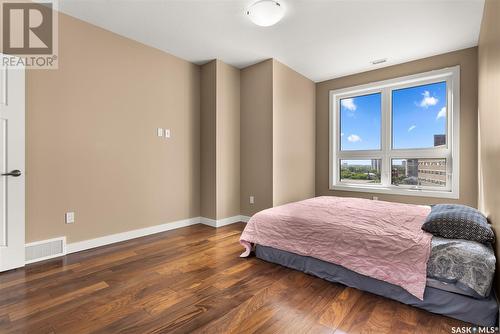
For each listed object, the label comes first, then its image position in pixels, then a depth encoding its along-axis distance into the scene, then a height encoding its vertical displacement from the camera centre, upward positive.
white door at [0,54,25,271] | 2.24 -0.01
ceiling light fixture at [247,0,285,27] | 2.45 +1.56
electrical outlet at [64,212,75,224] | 2.71 -0.56
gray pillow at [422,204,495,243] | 1.76 -0.44
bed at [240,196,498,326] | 1.56 -0.68
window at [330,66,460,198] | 3.65 +0.49
